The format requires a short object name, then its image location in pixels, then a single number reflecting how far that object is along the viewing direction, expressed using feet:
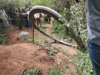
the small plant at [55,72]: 7.32
